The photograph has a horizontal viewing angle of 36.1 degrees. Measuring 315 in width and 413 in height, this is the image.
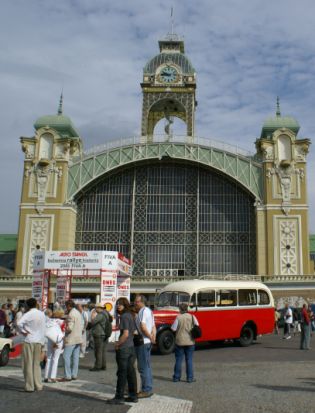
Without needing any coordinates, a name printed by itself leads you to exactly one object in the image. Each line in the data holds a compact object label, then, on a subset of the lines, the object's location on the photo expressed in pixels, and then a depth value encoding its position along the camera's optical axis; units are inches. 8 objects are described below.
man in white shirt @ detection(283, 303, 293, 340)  950.9
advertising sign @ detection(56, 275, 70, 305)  1001.7
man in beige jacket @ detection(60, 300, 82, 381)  430.0
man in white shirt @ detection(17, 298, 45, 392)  368.2
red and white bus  693.8
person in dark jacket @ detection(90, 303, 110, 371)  501.7
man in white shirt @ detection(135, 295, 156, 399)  362.3
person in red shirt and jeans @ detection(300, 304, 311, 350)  721.0
